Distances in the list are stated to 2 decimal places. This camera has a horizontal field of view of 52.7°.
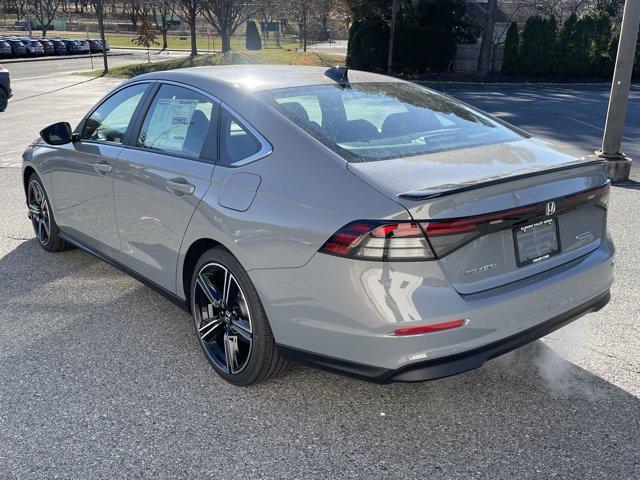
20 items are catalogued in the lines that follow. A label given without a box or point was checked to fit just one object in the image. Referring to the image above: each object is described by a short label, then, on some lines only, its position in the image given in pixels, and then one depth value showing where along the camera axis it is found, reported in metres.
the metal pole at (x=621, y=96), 7.82
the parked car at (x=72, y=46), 51.22
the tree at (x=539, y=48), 31.67
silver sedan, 2.65
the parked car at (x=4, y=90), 17.03
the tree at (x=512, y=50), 31.98
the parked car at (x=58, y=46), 49.70
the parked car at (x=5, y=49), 43.34
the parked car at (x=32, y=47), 45.69
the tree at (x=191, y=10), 38.56
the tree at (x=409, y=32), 31.02
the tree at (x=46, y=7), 81.00
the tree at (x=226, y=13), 38.59
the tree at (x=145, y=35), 45.59
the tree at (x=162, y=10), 51.72
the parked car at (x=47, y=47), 48.38
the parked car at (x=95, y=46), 53.18
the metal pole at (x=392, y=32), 28.62
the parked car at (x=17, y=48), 44.28
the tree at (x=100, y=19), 31.14
